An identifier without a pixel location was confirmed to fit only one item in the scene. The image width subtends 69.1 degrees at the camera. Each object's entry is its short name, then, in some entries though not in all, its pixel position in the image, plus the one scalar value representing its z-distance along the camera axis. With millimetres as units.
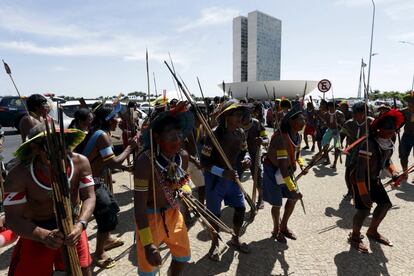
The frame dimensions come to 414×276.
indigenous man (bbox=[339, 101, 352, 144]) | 9492
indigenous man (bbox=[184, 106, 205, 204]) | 5227
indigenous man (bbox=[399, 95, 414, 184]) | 6965
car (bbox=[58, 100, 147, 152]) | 10432
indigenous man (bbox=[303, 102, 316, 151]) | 10498
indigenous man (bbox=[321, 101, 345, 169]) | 8438
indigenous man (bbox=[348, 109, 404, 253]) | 3758
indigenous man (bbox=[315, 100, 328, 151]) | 9073
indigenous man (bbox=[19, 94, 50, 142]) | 4629
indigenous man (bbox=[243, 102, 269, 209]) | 5430
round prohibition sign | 7699
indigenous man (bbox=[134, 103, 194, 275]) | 2428
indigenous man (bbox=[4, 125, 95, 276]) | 2053
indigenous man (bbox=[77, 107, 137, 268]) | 3473
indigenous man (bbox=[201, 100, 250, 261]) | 3742
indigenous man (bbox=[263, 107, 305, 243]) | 3803
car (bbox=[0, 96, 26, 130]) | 16281
